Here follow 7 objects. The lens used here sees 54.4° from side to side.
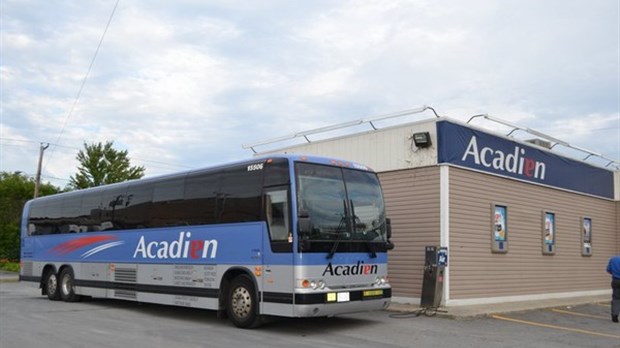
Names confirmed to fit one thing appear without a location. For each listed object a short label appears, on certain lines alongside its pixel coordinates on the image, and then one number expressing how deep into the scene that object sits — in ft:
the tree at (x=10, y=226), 131.95
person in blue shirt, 45.88
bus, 35.37
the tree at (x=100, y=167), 169.99
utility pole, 128.98
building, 49.65
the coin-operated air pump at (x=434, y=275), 46.42
